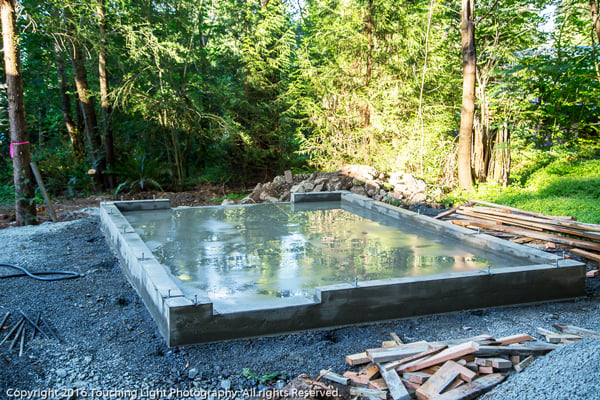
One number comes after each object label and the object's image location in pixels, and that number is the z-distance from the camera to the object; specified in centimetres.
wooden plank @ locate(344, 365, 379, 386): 282
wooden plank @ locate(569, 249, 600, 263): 518
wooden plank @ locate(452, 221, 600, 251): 538
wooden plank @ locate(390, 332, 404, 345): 335
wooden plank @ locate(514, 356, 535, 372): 281
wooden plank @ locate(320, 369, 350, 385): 281
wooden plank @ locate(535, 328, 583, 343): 323
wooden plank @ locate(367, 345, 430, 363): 297
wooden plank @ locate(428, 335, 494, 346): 311
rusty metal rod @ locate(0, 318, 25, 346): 336
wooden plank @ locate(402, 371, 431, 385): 272
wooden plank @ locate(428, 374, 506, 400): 255
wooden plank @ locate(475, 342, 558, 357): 293
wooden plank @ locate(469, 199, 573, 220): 600
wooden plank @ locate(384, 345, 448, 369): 288
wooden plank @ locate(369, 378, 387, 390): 274
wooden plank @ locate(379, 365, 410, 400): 258
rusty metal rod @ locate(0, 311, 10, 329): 360
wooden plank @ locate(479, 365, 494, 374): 279
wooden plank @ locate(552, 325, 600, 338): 335
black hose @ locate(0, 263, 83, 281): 476
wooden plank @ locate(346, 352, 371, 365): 305
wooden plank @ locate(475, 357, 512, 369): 281
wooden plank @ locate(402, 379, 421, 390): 268
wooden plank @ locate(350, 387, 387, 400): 266
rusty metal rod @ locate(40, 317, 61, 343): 341
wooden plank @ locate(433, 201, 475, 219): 720
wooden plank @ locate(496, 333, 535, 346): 314
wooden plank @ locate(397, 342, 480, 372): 284
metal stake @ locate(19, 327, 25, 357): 318
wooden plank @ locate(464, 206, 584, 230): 571
